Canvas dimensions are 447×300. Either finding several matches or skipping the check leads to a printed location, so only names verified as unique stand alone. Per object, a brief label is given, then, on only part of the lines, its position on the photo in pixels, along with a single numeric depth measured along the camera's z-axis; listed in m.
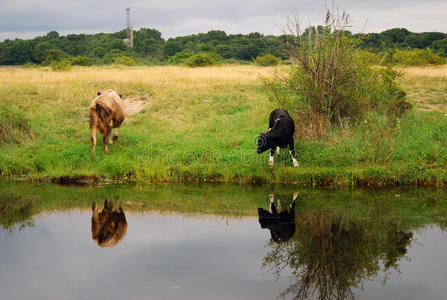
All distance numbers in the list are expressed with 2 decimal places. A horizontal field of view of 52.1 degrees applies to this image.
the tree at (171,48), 77.25
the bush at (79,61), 48.34
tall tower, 86.74
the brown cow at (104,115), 14.52
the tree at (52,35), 90.56
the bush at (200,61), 40.78
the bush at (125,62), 48.32
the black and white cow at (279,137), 13.27
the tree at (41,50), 72.51
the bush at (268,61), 44.38
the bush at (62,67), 33.59
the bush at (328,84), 14.95
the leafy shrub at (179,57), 55.46
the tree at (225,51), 71.75
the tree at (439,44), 56.16
